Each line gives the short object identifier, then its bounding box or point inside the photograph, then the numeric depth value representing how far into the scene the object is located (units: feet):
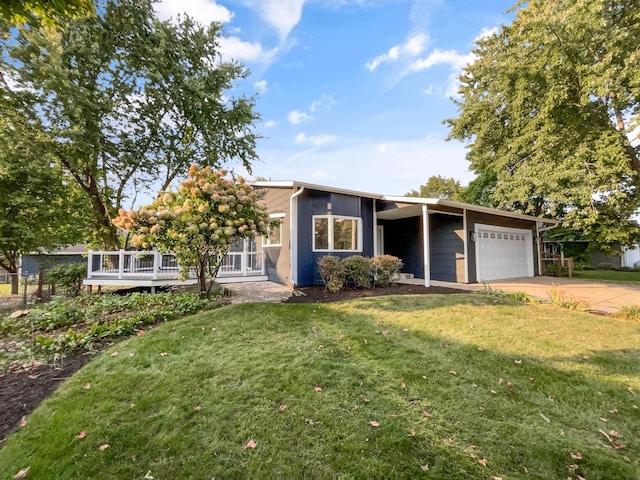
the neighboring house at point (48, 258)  47.17
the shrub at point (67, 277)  33.35
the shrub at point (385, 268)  31.73
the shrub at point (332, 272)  29.01
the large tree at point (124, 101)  29.78
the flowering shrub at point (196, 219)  20.31
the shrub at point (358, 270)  30.09
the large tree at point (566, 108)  30.35
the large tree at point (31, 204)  31.24
